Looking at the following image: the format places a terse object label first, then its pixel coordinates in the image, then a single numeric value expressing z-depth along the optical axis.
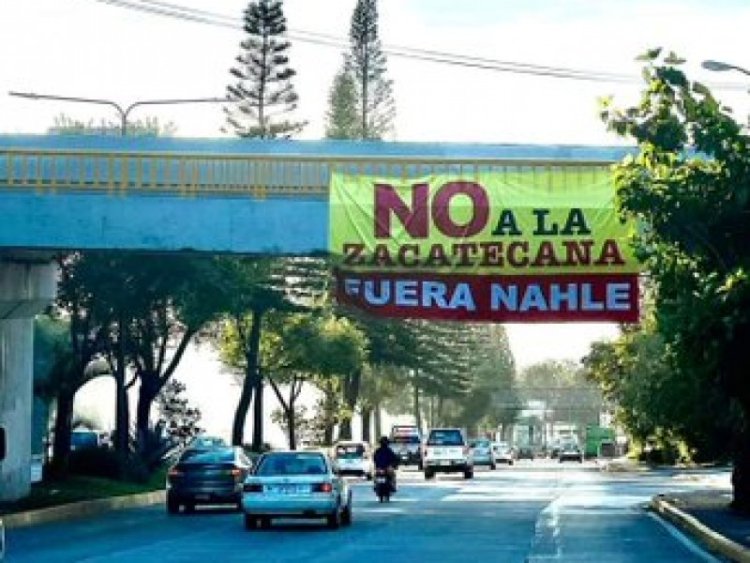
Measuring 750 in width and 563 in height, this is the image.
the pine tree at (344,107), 88.00
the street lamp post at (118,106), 42.61
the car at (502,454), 110.12
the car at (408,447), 89.12
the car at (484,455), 90.31
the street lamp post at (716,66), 26.48
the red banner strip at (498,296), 30.52
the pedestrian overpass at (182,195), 32.72
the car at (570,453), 119.62
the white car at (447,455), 68.12
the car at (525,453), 151.12
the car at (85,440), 52.10
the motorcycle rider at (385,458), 42.00
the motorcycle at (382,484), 42.62
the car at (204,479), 38.28
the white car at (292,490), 31.39
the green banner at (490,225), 30.58
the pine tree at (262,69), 77.62
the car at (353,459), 68.96
